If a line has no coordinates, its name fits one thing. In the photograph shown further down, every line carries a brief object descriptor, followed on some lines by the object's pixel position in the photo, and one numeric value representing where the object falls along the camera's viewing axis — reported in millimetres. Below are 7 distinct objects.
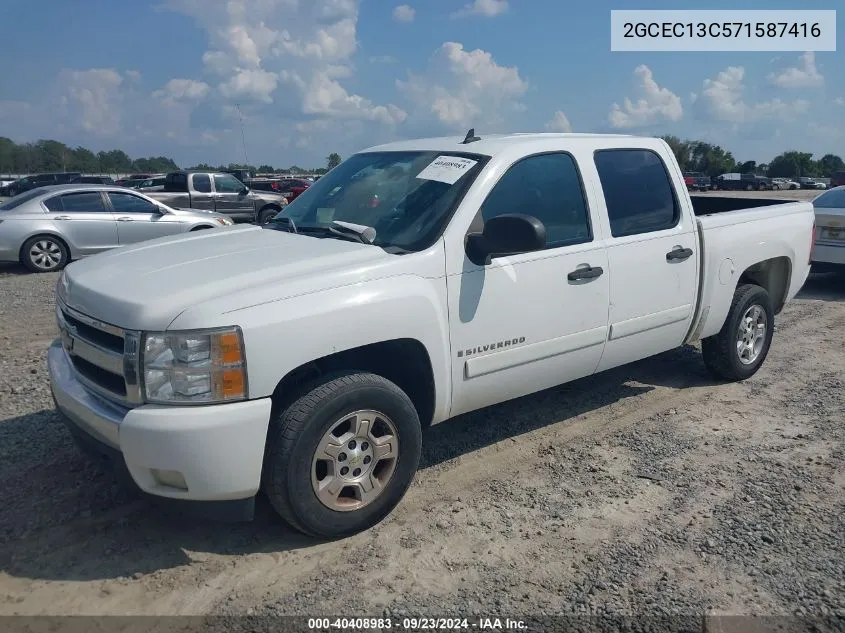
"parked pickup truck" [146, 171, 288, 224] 17781
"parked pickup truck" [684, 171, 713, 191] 52488
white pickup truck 3039
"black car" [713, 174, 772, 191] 58341
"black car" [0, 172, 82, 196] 29094
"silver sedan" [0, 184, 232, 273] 11898
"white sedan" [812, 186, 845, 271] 9805
